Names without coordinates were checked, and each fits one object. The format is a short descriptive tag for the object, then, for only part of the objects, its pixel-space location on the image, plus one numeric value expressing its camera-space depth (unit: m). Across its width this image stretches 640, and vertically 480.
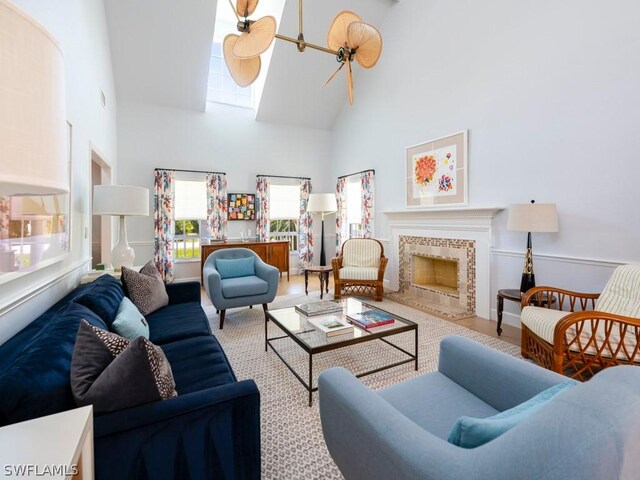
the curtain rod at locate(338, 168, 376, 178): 5.73
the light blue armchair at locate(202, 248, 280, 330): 3.48
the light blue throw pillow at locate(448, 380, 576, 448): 0.81
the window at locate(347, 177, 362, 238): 6.35
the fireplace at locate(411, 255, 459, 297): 4.77
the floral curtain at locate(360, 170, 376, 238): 5.73
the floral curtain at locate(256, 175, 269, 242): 6.36
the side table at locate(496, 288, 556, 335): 3.01
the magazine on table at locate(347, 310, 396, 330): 2.43
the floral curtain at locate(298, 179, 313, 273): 6.82
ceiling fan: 2.12
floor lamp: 5.53
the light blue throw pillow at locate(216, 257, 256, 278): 3.99
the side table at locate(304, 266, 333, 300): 4.87
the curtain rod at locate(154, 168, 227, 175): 5.69
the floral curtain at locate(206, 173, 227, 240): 5.95
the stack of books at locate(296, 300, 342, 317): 2.71
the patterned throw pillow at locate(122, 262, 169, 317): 2.55
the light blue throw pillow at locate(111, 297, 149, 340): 1.70
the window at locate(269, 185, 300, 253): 6.67
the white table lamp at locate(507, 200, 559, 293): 2.87
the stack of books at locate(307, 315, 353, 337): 2.30
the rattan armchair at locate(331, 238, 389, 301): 4.64
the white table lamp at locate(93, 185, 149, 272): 3.11
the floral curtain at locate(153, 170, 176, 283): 5.50
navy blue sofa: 0.98
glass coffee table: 2.11
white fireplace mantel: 3.79
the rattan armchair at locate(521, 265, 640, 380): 1.99
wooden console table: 5.83
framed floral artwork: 4.11
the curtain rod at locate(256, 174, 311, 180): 6.44
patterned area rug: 1.64
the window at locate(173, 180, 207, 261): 5.85
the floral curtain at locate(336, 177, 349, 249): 6.59
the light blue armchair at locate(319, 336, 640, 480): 0.62
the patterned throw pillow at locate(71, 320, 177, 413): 1.05
